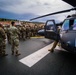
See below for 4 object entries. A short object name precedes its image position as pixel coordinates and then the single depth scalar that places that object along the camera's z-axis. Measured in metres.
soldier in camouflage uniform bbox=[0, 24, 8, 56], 3.95
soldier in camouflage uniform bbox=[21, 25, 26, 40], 8.85
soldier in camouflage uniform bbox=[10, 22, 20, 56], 3.98
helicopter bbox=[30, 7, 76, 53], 3.04
